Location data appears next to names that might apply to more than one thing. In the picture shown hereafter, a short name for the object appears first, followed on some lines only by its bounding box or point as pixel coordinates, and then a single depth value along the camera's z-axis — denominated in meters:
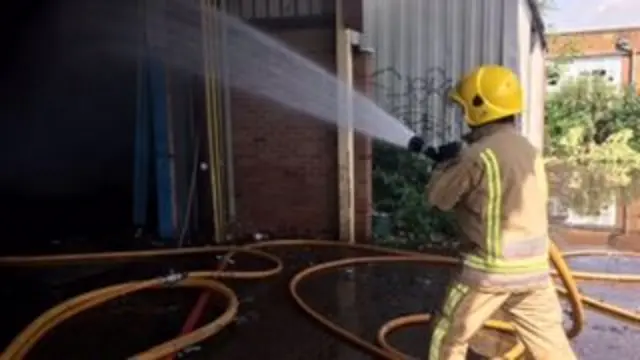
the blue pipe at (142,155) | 6.08
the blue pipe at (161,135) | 5.91
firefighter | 2.32
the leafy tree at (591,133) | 12.93
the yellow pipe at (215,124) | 5.97
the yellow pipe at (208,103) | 5.94
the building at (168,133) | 5.98
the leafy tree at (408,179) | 6.45
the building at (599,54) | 17.70
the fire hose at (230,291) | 2.91
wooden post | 5.79
